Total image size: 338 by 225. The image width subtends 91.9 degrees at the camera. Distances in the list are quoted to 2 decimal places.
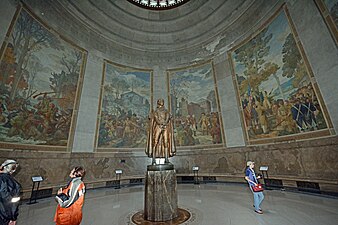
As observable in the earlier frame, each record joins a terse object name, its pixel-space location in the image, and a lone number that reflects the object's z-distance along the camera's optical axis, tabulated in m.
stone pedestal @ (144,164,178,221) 3.99
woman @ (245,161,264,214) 4.22
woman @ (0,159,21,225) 2.18
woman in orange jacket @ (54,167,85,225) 2.28
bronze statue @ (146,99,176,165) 4.78
